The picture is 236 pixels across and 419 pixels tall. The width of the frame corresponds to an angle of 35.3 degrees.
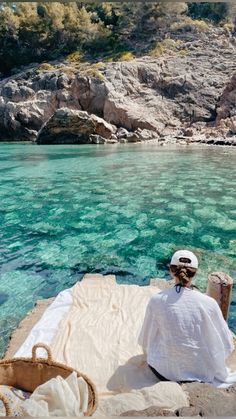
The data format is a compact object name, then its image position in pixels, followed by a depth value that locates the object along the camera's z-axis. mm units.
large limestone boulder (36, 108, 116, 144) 42562
